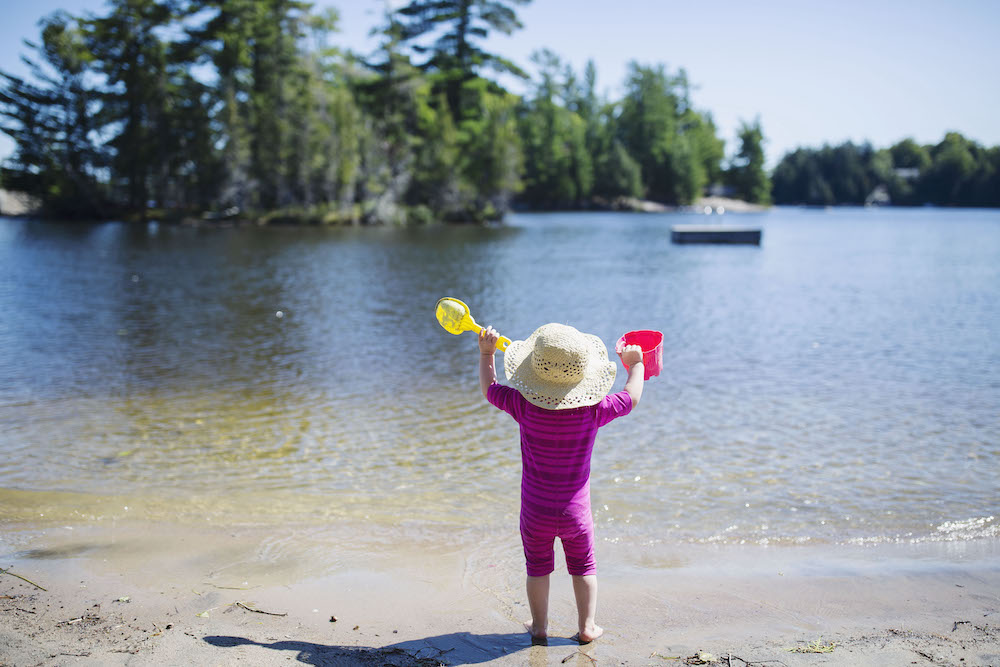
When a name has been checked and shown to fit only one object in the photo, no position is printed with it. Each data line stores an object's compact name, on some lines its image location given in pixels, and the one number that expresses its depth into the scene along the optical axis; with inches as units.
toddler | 141.4
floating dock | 1654.8
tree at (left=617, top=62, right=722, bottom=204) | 4271.7
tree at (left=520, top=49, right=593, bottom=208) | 3727.9
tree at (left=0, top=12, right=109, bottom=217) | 2119.8
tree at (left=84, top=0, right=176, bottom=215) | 2174.0
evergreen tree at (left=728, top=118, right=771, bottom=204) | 4736.7
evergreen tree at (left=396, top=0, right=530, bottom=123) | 2662.4
